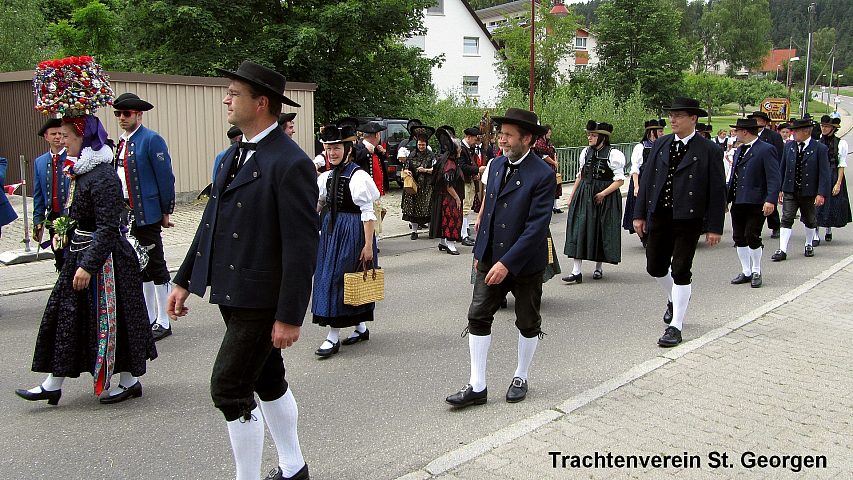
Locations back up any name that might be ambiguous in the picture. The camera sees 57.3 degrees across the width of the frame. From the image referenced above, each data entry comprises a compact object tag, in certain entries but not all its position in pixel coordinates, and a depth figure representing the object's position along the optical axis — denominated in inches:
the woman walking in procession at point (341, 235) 243.0
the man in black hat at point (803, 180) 430.3
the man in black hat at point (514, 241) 193.5
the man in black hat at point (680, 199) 255.9
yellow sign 1124.0
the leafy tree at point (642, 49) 1700.3
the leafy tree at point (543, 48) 1536.7
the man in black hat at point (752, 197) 355.6
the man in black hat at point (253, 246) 132.6
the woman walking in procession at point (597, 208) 356.2
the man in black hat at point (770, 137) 491.3
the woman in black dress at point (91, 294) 192.4
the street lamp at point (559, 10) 1740.9
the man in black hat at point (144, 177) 255.3
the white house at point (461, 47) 2010.3
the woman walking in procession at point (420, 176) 484.7
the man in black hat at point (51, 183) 213.3
